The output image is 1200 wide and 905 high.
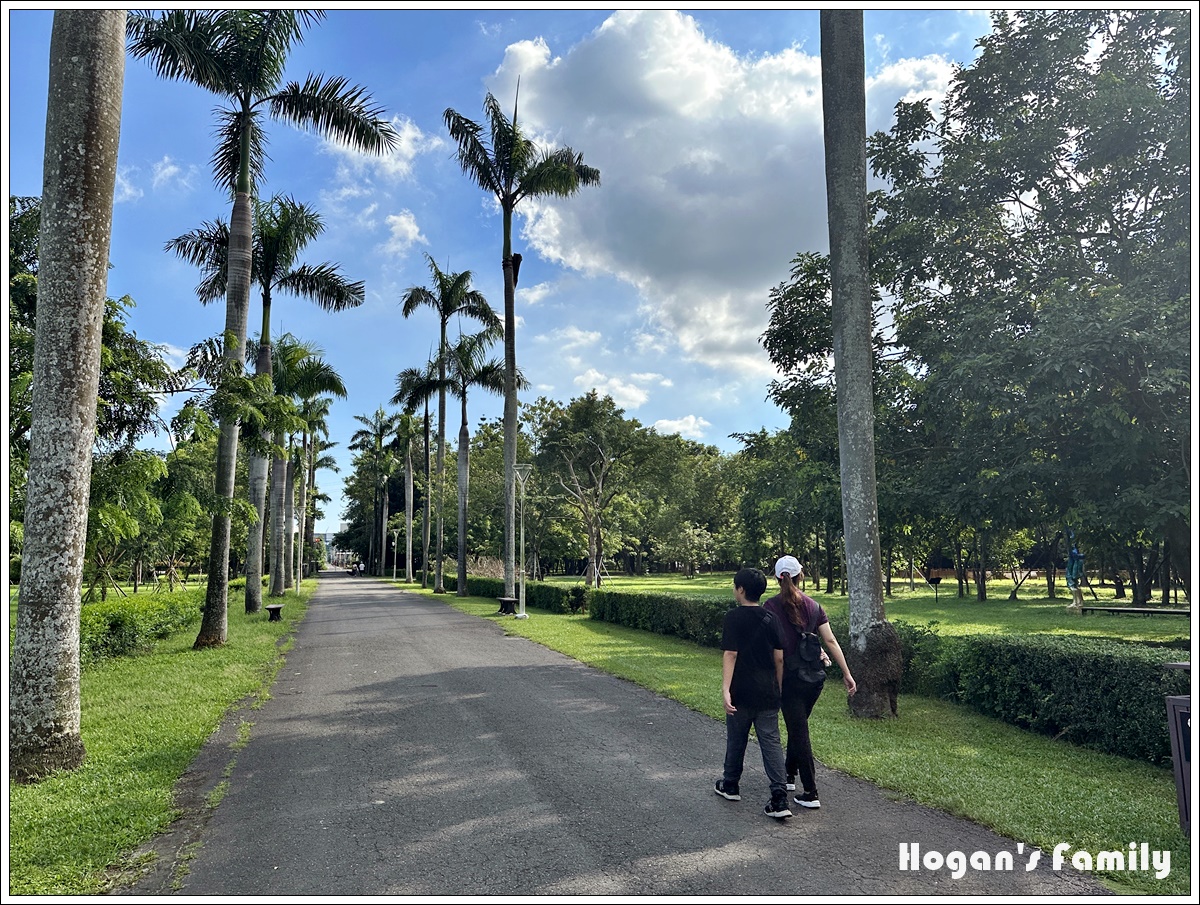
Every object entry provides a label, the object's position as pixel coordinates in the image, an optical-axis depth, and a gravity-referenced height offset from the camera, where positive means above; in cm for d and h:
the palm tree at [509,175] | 2553 +1190
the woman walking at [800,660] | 560 -99
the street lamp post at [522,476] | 2267 +176
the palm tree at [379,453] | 5884 +686
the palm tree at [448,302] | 3397 +1034
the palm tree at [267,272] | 1972 +735
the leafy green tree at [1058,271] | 1042 +412
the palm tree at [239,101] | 1431 +904
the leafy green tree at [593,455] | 3981 +392
